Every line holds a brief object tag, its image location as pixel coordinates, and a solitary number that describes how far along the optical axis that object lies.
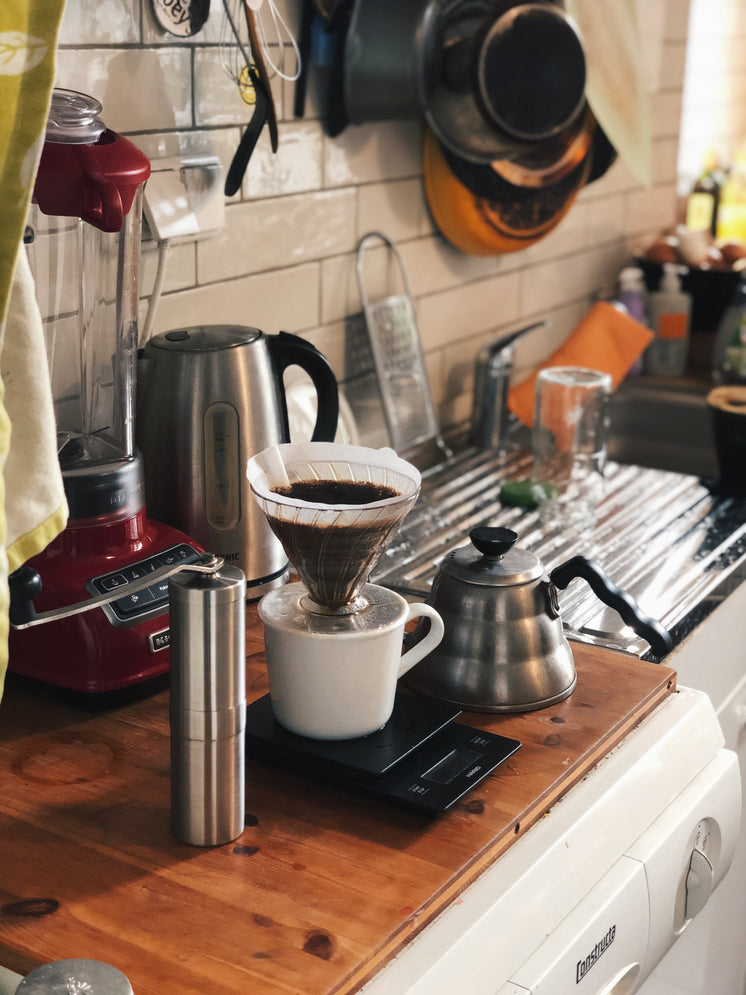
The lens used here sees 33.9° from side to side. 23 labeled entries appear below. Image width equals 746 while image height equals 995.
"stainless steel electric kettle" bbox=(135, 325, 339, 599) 1.23
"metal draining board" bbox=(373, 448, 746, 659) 1.41
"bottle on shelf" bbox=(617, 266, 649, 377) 2.45
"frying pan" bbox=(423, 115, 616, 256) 1.88
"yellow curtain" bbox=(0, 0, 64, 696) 0.81
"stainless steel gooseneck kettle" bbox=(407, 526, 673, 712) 1.11
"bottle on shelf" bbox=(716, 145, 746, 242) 2.93
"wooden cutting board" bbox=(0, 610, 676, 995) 0.79
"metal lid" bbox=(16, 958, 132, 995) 0.69
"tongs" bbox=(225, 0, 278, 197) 1.45
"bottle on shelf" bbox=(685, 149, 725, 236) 2.86
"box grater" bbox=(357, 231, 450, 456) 1.82
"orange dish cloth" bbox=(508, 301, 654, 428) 2.23
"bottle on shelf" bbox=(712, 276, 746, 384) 2.34
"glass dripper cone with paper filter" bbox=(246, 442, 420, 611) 0.91
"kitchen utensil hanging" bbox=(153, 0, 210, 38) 1.37
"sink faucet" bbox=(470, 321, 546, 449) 2.03
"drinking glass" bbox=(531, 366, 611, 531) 1.86
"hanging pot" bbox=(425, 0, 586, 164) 1.66
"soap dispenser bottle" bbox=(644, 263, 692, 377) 2.44
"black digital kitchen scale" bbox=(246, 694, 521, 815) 0.95
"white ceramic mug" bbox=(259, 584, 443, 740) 0.97
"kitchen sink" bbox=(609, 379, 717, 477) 2.32
